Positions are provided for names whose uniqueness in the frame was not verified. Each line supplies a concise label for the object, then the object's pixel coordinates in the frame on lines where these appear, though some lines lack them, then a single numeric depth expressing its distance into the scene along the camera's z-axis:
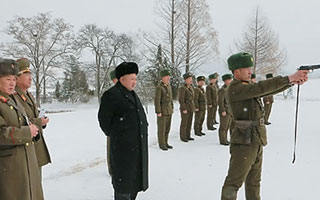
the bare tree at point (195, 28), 22.25
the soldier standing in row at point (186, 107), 8.09
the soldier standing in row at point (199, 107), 9.04
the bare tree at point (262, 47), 24.52
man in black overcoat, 3.15
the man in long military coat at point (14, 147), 2.47
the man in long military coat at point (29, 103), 3.32
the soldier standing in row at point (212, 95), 9.73
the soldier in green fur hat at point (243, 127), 3.06
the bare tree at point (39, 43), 27.45
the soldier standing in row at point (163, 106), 7.04
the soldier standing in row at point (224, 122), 7.46
